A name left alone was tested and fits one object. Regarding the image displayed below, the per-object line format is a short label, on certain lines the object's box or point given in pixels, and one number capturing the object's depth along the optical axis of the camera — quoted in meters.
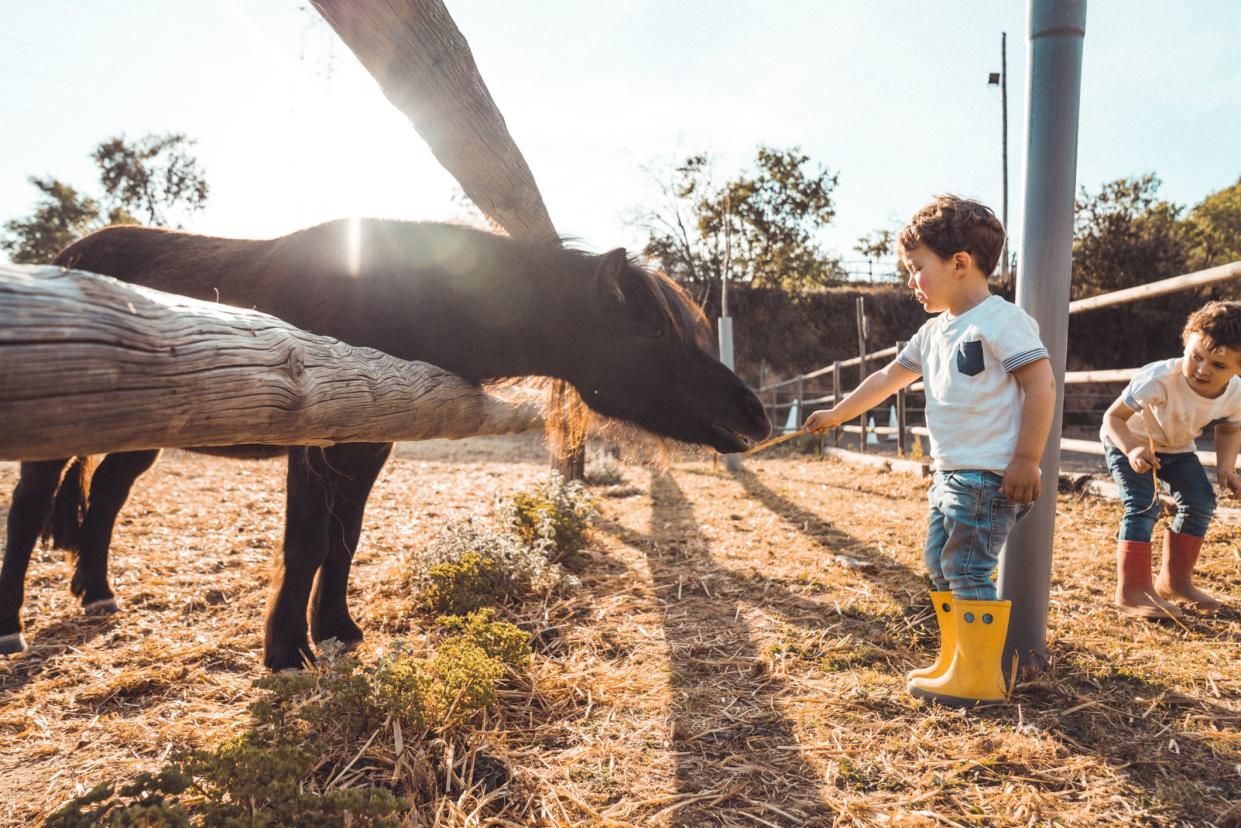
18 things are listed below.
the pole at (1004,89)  21.87
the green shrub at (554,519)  4.06
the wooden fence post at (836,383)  11.05
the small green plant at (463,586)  3.12
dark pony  2.54
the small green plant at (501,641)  2.33
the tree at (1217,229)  28.42
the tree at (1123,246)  22.08
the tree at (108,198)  24.58
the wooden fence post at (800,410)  13.44
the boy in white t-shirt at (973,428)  2.06
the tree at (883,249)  25.14
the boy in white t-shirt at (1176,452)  2.91
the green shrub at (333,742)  1.16
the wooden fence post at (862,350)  10.43
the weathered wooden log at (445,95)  2.88
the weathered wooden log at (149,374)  0.90
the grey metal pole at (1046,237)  2.37
